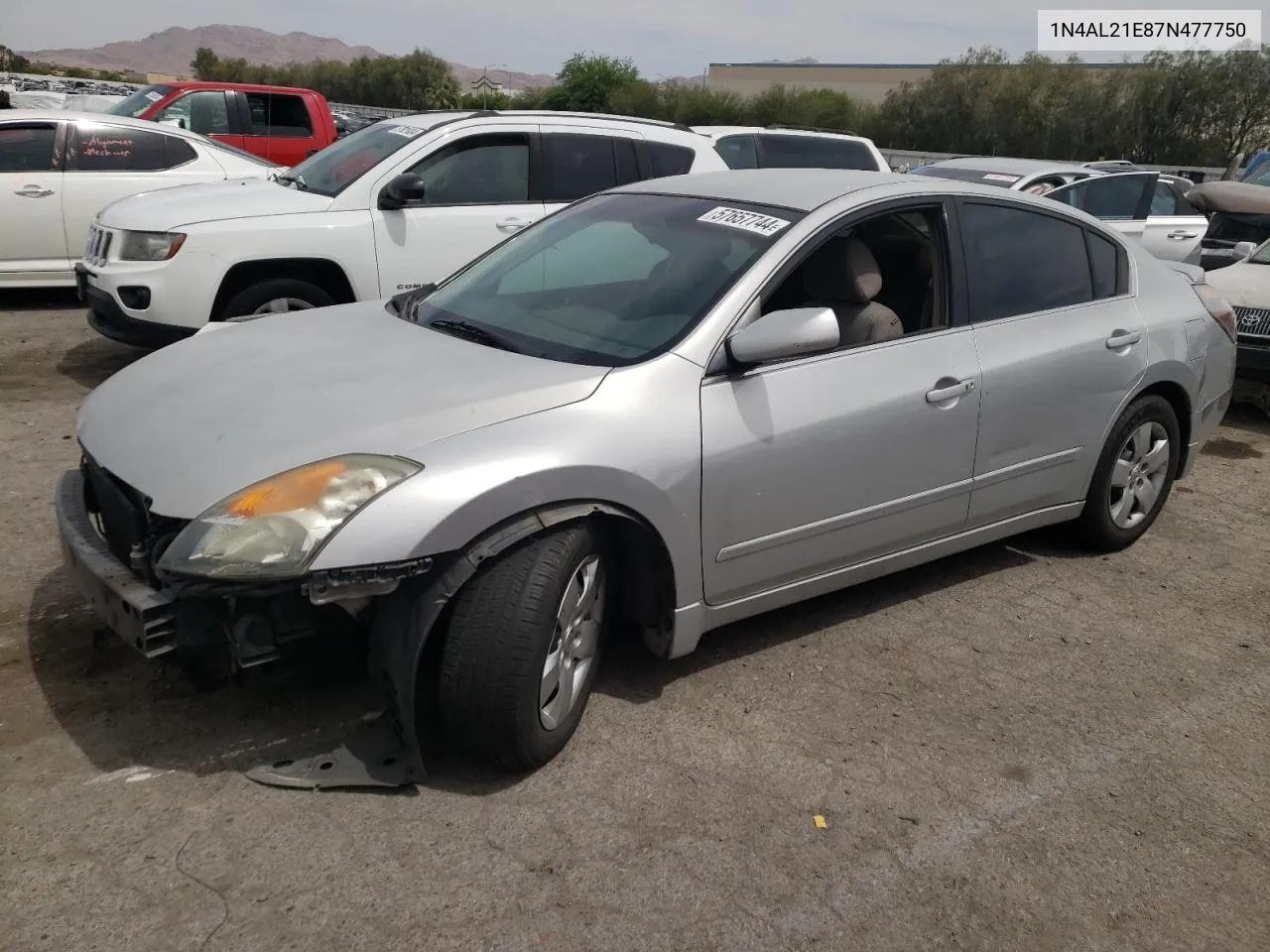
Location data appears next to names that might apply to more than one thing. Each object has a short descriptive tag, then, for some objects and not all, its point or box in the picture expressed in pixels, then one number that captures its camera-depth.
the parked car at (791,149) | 10.12
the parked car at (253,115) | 13.16
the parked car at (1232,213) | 9.90
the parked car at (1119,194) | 10.70
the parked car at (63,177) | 8.65
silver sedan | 2.80
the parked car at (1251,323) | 7.56
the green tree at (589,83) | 59.66
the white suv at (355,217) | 6.49
